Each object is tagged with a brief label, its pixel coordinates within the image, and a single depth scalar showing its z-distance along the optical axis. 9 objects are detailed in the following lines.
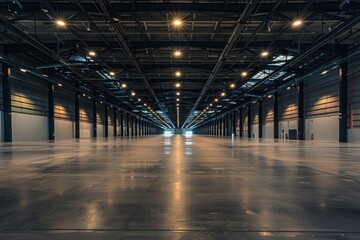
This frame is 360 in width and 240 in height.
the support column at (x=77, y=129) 49.48
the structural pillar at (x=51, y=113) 40.75
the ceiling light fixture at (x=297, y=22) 17.00
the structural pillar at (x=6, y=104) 30.67
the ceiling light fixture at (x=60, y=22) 16.25
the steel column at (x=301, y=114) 39.97
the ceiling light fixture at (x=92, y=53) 24.12
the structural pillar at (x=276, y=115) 48.75
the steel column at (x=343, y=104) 29.98
